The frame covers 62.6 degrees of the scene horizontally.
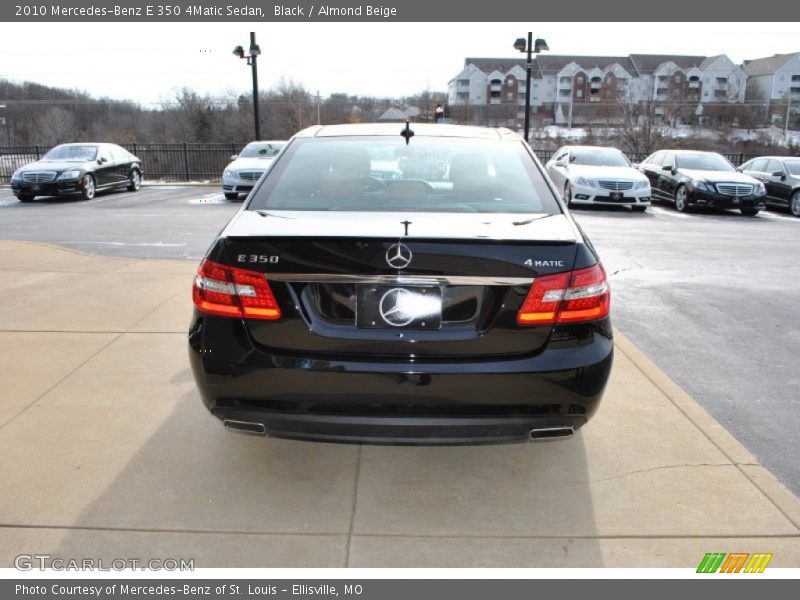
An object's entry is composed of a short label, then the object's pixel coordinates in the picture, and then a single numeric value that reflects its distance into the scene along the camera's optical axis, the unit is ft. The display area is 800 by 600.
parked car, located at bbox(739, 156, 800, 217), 52.70
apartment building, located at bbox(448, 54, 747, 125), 332.10
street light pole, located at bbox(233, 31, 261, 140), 71.67
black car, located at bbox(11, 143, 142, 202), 54.85
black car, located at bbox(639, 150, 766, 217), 50.29
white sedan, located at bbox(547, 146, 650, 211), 50.37
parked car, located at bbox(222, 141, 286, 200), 55.06
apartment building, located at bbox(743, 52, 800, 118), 344.28
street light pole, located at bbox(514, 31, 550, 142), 71.20
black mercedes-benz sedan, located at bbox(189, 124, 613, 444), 8.39
